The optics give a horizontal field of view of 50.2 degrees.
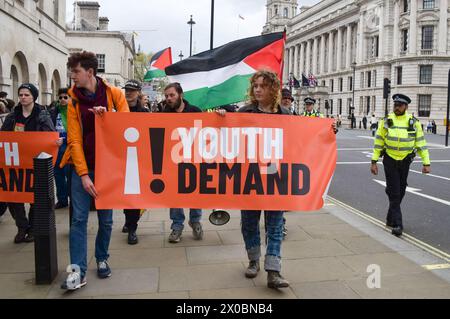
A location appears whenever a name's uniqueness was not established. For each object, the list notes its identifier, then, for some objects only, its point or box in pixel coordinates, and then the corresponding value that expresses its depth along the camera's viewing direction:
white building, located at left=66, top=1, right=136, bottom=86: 55.22
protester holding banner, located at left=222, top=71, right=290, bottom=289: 4.35
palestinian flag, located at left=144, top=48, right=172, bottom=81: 15.85
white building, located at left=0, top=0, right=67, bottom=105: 15.59
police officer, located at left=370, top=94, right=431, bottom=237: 6.97
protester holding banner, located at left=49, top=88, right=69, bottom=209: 7.56
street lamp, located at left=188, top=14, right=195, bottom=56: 34.22
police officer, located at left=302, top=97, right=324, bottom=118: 9.21
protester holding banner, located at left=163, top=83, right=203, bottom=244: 5.75
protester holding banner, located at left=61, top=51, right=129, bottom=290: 4.33
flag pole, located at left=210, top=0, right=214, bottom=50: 21.66
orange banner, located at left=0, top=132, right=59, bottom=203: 5.61
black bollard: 4.41
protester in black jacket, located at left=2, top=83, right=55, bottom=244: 5.70
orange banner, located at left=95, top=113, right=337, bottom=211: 4.60
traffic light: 28.27
